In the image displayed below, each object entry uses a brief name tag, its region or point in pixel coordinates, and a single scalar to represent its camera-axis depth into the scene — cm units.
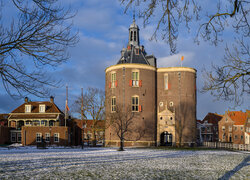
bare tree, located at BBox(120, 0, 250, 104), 748
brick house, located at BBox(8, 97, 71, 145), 4809
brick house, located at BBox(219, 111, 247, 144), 6838
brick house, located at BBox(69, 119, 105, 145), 5597
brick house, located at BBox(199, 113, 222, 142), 7431
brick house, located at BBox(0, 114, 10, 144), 4966
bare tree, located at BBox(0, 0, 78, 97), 884
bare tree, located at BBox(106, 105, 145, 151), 4250
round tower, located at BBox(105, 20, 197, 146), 4447
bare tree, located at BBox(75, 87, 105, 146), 4497
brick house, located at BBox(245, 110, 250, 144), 6656
